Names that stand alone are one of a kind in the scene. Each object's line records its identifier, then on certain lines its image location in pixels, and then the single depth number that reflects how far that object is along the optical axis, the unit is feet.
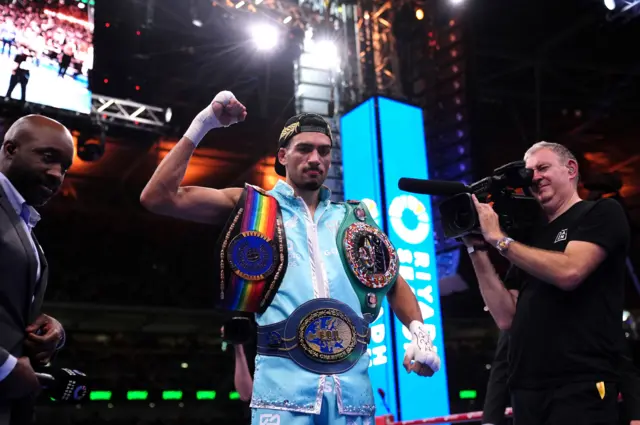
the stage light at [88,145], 25.69
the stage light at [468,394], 51.15
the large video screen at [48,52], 23.17
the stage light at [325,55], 27.17
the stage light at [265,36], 27.89
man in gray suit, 5.67
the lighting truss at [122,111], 26.00
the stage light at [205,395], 47.26
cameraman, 7.41
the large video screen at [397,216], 19.42
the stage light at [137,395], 44.80
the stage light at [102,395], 44.50
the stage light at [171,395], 45.83
